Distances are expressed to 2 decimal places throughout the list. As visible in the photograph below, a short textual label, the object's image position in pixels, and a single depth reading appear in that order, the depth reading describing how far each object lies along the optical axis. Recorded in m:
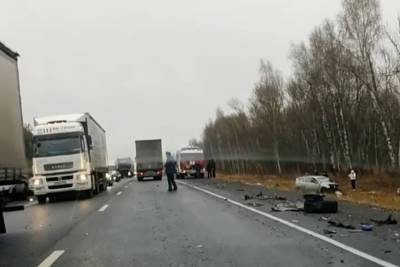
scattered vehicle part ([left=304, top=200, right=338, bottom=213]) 16.69
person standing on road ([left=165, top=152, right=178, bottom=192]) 30.12
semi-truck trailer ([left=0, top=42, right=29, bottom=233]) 13.02
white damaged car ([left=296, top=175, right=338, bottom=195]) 32.44
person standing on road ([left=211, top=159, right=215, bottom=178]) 59.43
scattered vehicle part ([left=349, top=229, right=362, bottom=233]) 12.23
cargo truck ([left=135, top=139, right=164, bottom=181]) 55.88
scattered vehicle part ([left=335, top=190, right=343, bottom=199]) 28.10
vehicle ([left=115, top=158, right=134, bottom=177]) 91.71
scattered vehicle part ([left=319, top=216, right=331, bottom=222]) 14.71
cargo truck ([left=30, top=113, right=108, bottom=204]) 26.92
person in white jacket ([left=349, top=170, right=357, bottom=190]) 39.03
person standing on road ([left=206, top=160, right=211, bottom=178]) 59.71
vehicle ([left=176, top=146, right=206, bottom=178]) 59.53
